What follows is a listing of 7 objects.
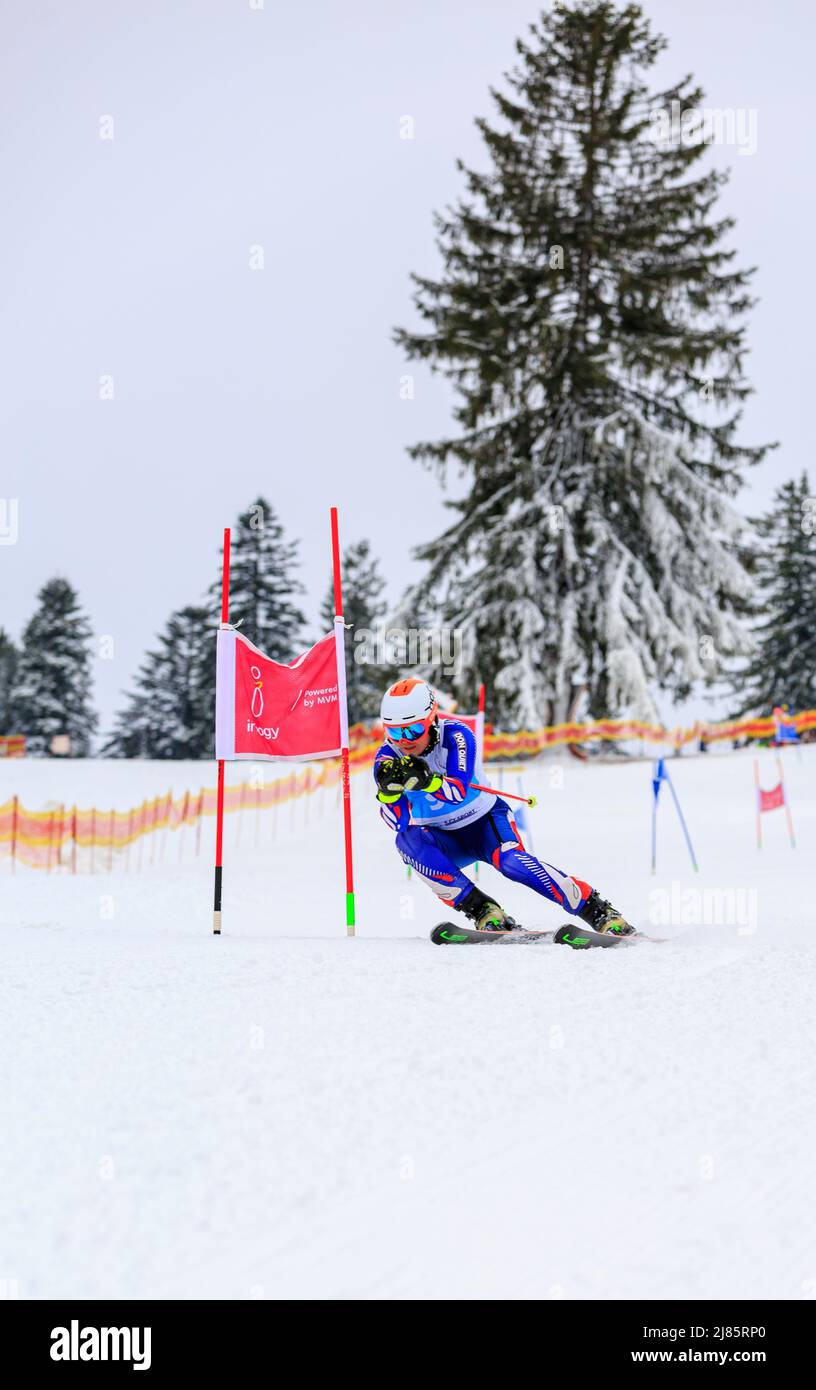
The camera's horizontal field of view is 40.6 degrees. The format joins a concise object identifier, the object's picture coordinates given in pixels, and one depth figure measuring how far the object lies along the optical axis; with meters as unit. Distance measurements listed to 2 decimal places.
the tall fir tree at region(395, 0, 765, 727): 24.95
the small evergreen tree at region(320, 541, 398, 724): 47.43
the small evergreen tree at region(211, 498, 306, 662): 43.38
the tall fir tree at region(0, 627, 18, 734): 51.09
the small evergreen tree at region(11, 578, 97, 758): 48.38
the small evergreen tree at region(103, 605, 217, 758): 46.41
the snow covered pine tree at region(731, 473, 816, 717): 39.94
